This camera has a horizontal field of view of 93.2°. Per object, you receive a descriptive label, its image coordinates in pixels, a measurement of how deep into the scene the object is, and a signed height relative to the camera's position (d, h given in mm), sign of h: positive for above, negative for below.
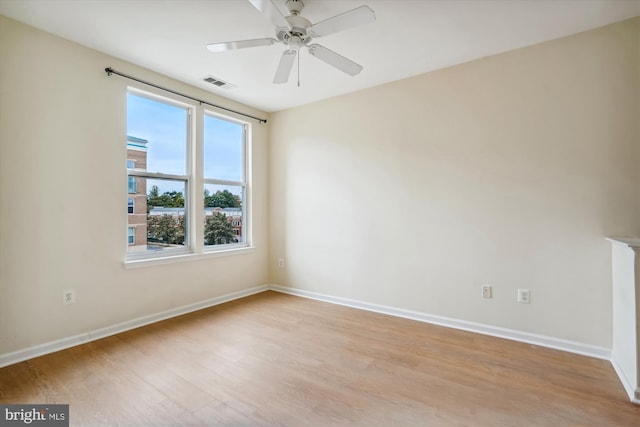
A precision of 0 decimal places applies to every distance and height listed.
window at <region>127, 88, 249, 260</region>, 3119 +425
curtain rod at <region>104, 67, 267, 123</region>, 2800 +1347
